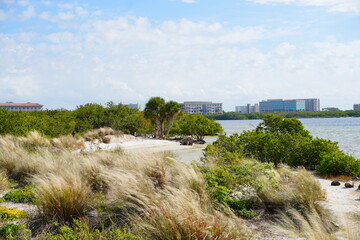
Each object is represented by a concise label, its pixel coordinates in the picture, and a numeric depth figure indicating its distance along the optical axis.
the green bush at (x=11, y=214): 5.13
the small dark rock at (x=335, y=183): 8.38
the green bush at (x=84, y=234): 4.04
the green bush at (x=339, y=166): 9.73
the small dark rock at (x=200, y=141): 29.03
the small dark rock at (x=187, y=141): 26.69
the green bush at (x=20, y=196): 6.30
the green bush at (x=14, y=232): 4.31
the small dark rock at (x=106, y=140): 24.20
